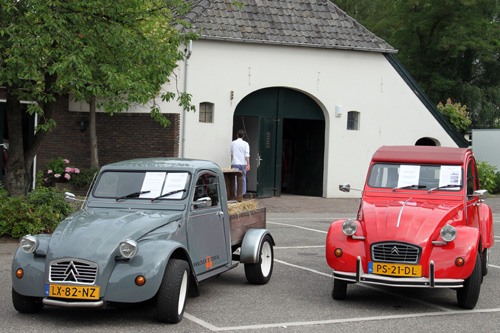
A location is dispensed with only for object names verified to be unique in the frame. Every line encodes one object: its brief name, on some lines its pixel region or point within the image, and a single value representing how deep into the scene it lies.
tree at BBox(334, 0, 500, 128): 35.50
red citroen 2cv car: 7.91
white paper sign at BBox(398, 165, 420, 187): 9.67
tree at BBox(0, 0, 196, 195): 11.66
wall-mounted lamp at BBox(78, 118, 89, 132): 21.95
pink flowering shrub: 20.94
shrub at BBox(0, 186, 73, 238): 12.16
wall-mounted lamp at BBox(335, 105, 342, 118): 23.75
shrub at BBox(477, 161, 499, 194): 27.36
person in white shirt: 20.16
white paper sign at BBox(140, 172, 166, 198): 8.20
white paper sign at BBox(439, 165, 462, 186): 9.53
